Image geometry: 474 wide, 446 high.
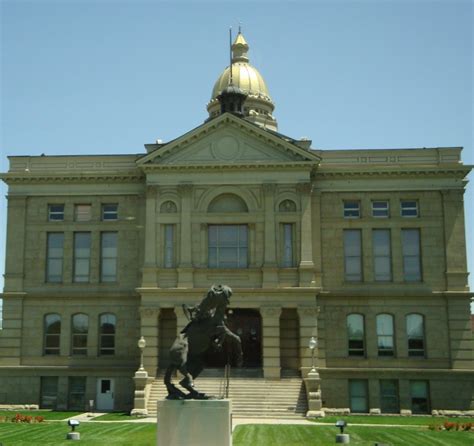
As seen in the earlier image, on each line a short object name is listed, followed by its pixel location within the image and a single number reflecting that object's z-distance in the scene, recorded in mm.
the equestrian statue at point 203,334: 23453
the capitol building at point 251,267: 47844
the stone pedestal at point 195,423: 22062
